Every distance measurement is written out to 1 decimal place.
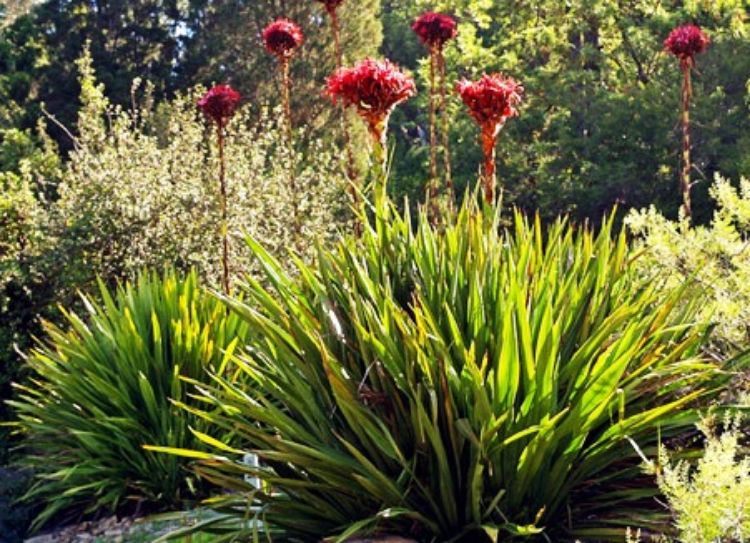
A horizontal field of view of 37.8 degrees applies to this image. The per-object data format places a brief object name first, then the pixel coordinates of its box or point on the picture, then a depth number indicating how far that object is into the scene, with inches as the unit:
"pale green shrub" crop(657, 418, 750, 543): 123.8
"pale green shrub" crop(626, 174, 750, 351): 226.4
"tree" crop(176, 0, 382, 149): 1002.7
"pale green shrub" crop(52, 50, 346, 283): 474.3
